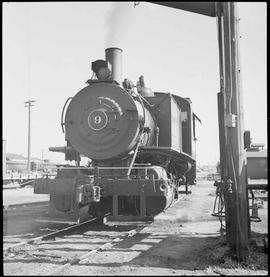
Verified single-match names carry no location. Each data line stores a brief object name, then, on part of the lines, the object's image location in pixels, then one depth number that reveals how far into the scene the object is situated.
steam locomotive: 7.58
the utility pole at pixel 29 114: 39.61
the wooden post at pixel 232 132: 5.53
